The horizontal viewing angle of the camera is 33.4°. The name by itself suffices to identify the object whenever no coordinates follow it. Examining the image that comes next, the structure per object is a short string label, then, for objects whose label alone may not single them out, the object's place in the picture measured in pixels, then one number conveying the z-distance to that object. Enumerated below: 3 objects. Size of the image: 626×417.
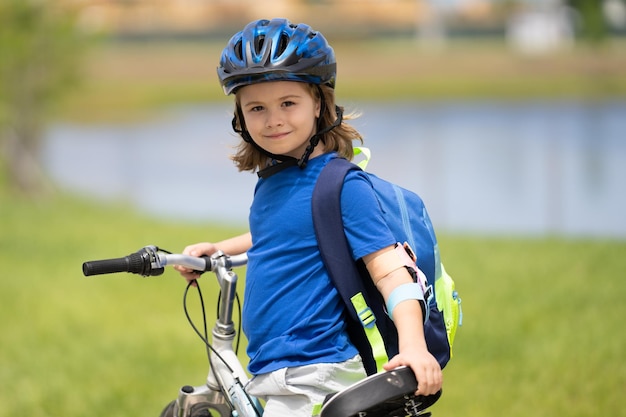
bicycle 2.66
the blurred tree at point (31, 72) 16.58
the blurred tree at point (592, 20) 36.22
